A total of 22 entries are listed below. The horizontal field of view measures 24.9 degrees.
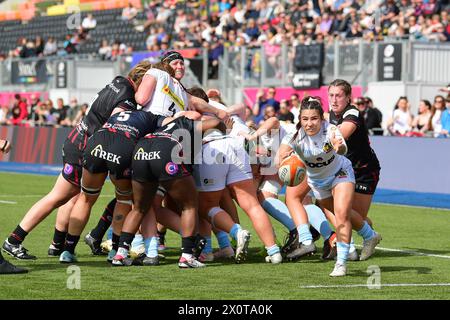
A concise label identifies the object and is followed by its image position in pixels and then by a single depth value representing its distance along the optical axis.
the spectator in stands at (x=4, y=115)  32.69
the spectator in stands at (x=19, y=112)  31.70
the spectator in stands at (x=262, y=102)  23.45
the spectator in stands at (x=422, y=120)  20.39
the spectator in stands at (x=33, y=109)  31.66
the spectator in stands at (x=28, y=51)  38.78
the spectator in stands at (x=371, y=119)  21.20
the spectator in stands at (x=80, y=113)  27.06
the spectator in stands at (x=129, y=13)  39.10
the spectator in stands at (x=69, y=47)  38.12
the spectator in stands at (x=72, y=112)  29.43
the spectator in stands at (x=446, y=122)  19.64
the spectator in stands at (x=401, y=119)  20.86
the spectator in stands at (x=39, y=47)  39.25
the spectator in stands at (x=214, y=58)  27.95
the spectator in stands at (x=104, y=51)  33.64
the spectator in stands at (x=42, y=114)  30.31
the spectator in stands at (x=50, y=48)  38.97
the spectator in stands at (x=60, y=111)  30.02
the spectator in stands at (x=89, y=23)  40.88
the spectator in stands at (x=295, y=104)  22.20
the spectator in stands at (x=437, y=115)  20.09
